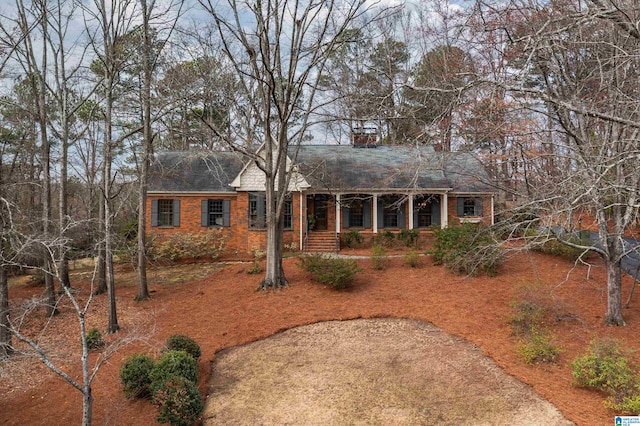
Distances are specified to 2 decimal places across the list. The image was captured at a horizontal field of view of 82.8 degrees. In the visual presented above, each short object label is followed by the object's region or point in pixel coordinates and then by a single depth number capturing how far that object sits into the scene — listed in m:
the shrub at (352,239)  17.50
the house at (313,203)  17.36
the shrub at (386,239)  17.00
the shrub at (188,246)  16.41
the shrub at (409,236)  17.00
